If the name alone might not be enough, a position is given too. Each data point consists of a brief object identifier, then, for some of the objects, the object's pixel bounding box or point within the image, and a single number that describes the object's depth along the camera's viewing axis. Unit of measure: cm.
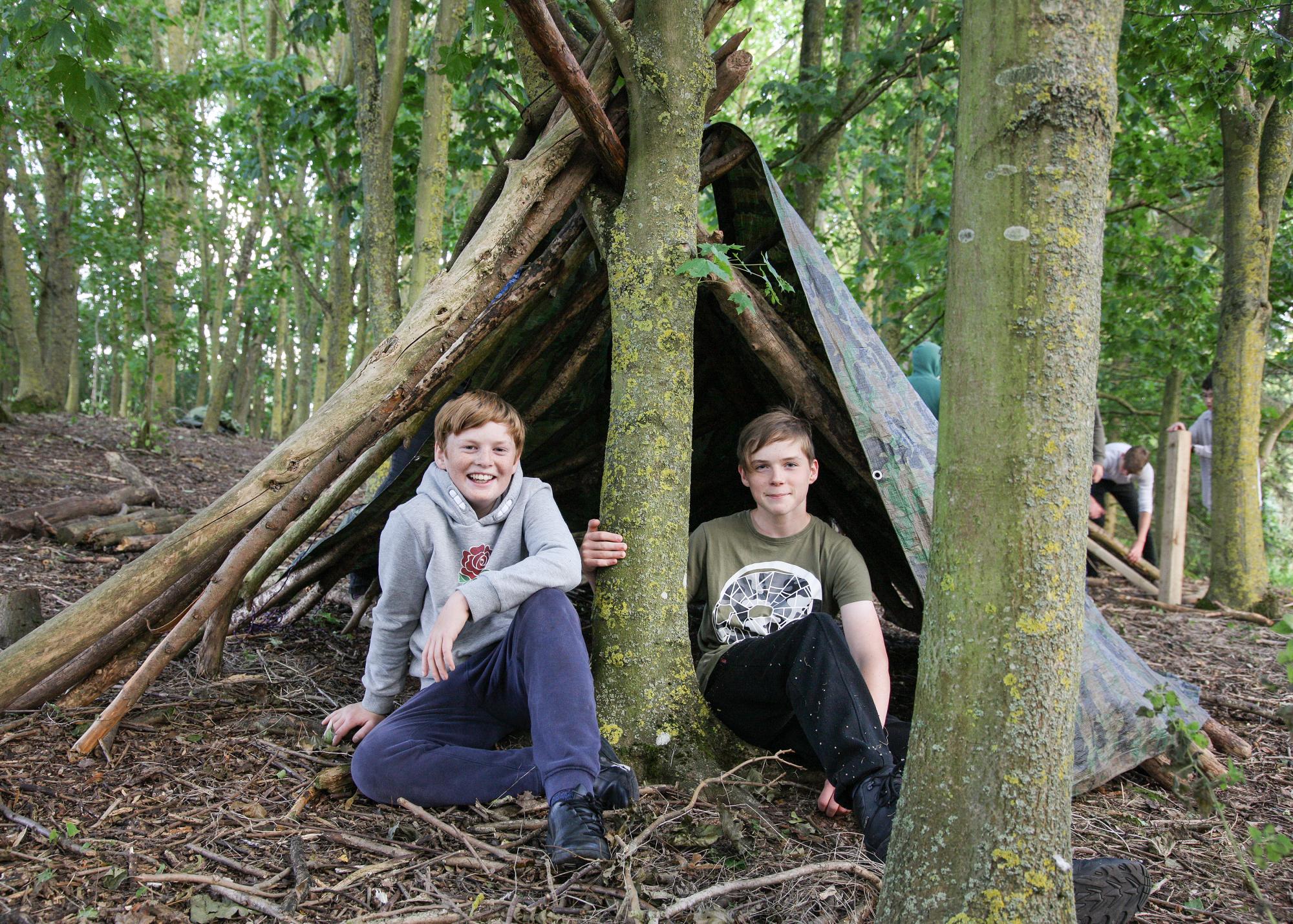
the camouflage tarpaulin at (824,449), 293
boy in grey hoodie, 227
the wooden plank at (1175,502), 592
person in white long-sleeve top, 737
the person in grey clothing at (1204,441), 736
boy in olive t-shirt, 240
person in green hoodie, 526
